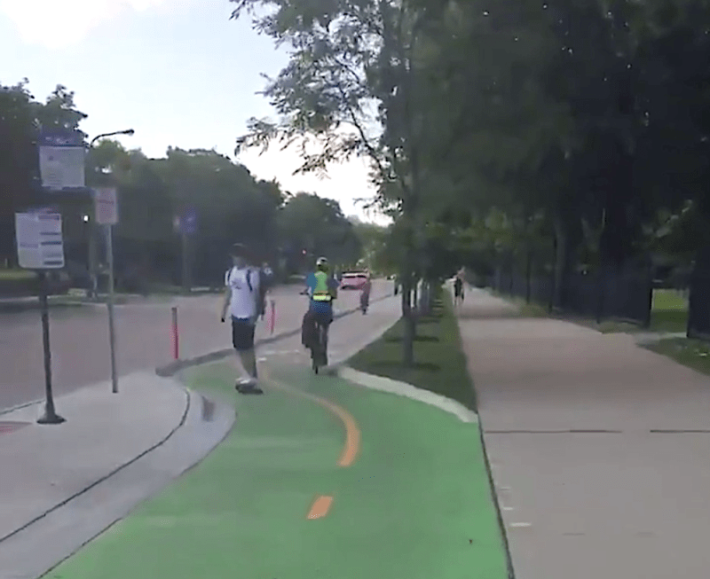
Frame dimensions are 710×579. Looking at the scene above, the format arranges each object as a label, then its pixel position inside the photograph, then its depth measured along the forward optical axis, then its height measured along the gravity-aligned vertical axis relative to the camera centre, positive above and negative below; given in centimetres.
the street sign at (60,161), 1151 +46
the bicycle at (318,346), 1675 -220
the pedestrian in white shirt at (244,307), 1430 -136
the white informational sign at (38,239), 1125 -38
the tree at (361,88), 1614 +187
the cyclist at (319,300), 1678 -148
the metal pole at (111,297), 1366 -123
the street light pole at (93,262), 5180 -309
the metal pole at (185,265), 5381 -318
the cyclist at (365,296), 4188 -348
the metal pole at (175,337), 1815 -228
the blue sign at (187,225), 2930 -56
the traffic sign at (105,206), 1341 -2
